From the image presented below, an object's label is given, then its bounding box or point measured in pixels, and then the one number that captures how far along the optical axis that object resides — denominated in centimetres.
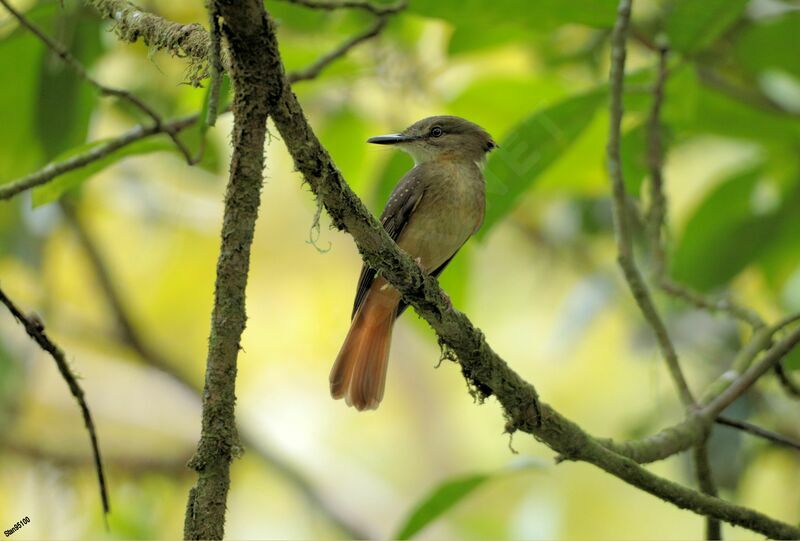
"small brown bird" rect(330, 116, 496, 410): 699
